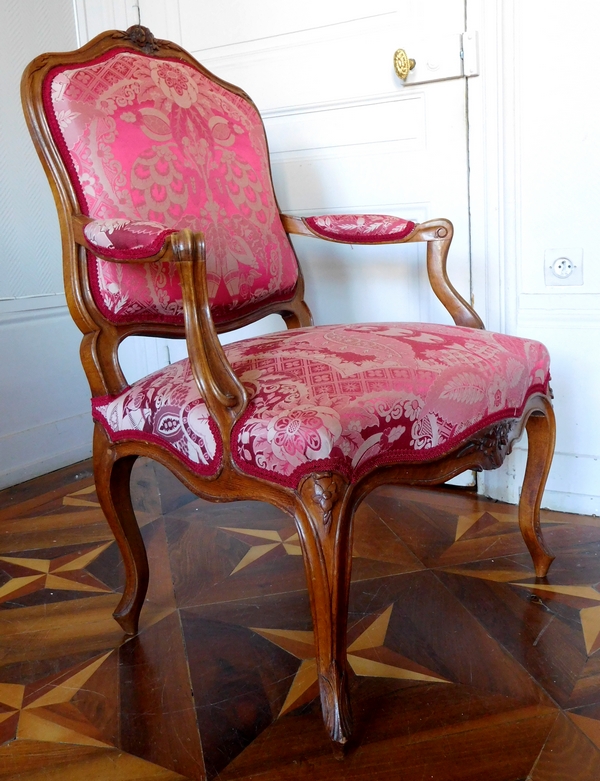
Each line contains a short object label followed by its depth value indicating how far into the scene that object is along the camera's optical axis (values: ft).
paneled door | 5.38
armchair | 2.82
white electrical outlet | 5.06
